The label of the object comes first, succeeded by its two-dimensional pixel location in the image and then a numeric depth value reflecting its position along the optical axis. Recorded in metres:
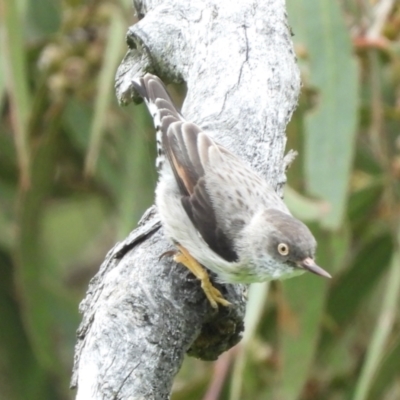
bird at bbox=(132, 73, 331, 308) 4.29
